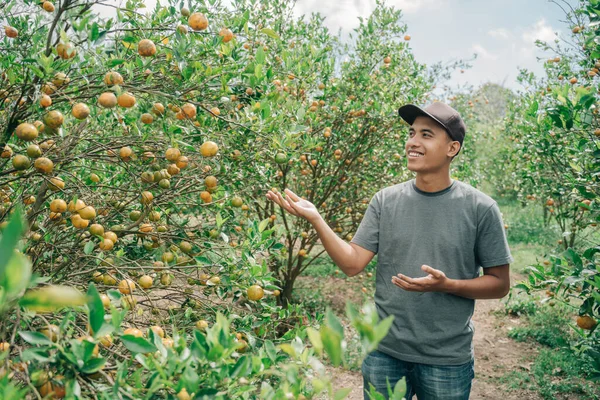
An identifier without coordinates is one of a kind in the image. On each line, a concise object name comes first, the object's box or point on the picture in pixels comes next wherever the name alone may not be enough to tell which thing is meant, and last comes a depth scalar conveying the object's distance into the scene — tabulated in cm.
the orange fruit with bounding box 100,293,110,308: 145
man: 198
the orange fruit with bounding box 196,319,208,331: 178
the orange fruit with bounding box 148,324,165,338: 135
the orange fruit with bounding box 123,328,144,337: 122
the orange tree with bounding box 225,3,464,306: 444
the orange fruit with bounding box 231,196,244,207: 248
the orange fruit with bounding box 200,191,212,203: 220
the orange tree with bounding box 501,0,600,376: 183
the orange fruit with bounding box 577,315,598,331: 210
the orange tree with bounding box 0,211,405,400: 81
